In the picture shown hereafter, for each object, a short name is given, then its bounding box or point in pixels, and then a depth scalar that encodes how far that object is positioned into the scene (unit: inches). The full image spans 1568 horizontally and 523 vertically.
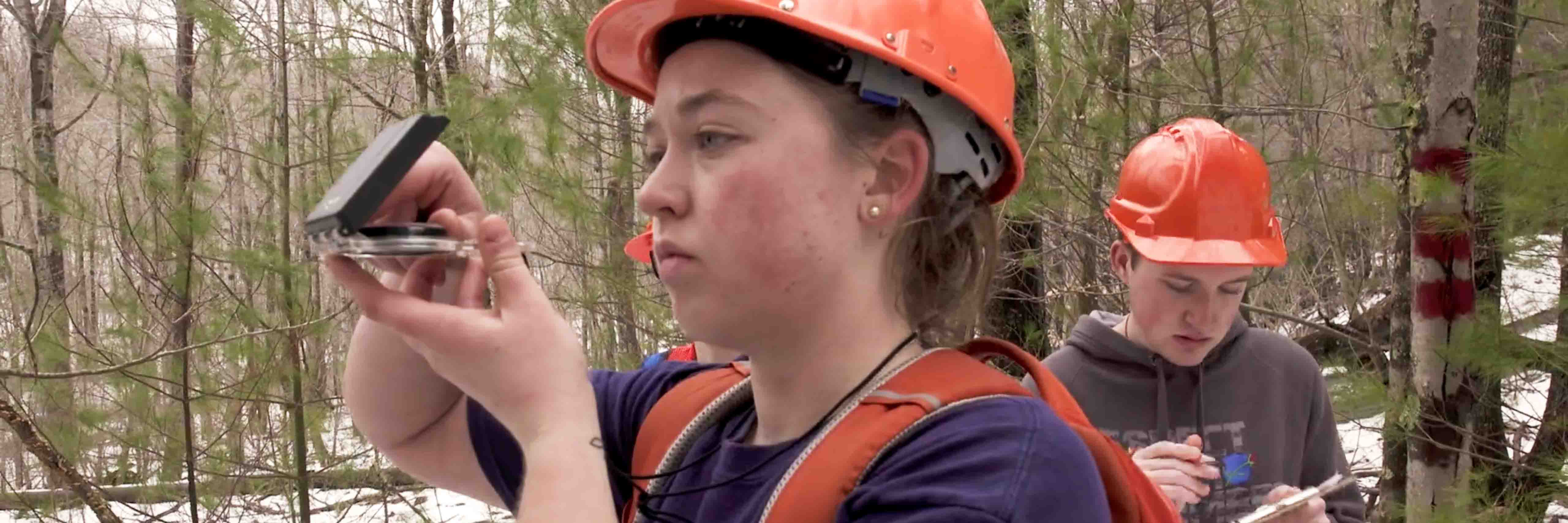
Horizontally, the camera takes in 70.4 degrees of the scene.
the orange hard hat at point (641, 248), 114.1
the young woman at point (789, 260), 36.5
